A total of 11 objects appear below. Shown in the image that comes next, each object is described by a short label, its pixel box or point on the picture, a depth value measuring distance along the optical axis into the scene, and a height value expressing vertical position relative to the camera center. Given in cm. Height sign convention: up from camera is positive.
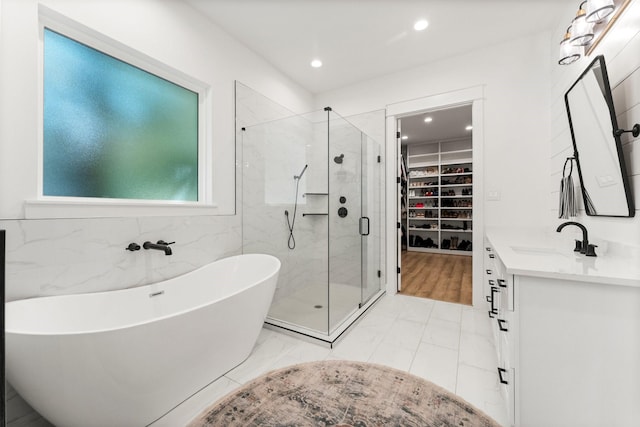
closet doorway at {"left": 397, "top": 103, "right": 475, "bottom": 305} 504 +51
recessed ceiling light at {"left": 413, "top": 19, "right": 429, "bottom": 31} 238 +179
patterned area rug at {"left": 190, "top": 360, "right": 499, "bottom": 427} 120 -98
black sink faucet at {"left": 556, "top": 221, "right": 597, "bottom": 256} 152 -21
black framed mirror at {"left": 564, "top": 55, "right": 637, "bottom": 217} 131 +40
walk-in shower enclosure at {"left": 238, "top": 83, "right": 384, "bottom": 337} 267 +4
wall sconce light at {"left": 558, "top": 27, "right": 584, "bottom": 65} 167 +109
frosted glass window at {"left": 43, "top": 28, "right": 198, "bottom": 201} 157 +62
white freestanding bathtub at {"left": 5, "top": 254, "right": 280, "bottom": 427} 104 -66
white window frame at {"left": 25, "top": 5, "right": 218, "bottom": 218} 148 +48
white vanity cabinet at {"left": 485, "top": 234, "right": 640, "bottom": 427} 101 -59
